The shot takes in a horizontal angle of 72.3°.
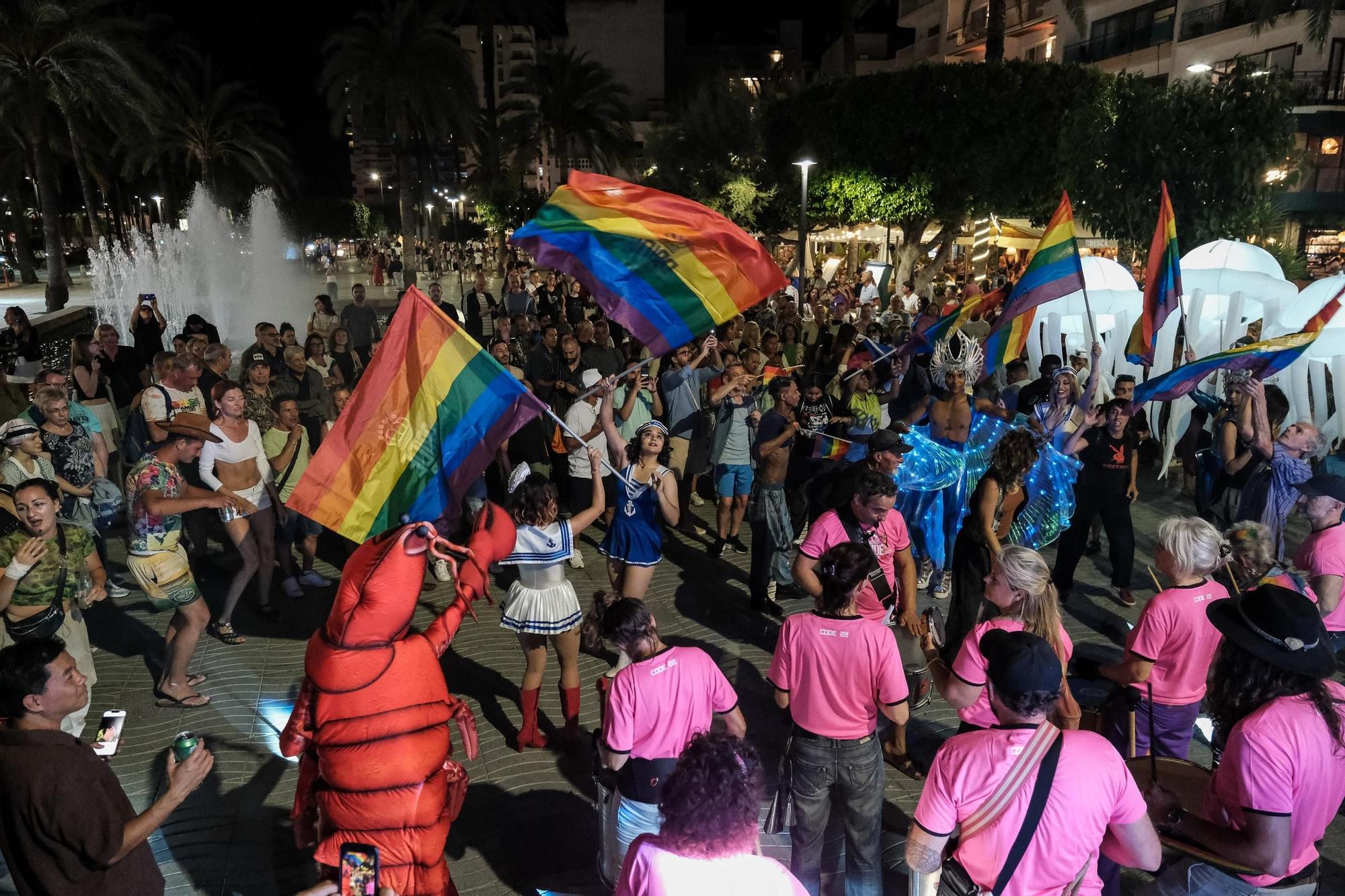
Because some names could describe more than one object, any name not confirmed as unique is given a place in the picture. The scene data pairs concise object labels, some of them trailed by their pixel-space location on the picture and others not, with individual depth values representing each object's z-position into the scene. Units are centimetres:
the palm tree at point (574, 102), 3912
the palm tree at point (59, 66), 2533
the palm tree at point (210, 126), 3912
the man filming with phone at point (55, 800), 286
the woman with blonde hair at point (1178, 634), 395
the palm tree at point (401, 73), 3123
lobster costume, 328
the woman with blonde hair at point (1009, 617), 370
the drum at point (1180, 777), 337
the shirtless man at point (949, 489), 761
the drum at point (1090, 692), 530
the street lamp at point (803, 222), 1811
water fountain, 2633
